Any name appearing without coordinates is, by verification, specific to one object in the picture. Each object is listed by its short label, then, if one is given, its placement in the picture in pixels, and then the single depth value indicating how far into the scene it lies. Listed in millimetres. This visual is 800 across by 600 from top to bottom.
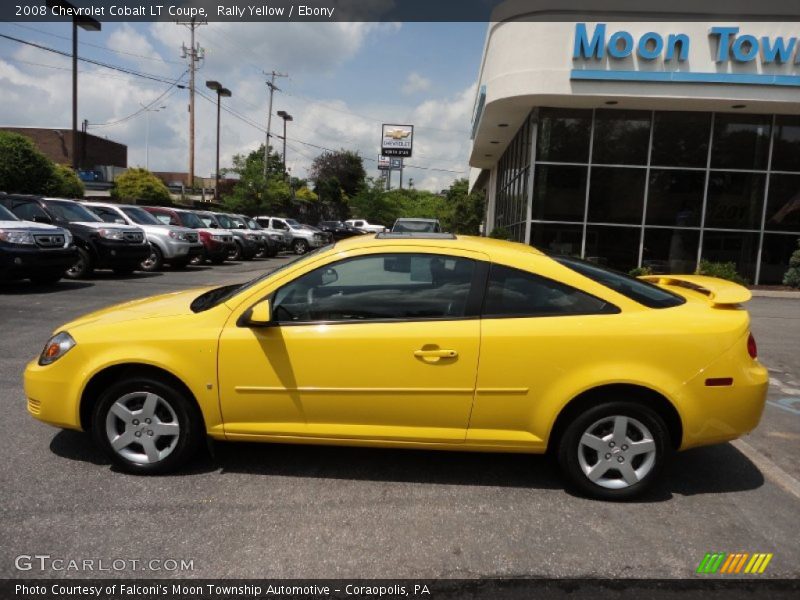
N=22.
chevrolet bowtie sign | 71375
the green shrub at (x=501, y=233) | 19064
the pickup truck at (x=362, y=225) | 42194
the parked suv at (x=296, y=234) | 29433
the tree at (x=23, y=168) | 20969
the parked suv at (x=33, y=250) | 10430
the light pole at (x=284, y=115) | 59625
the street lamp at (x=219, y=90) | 47094
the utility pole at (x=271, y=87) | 51800
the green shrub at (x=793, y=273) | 16062
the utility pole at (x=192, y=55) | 39781
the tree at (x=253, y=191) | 38875
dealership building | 16062
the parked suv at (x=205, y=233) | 18297
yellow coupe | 3430
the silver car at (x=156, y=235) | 15336
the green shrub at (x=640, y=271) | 15742
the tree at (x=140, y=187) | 33438
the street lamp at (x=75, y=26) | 25484
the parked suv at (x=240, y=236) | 20992
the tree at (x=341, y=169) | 74312
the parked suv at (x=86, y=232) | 12656
